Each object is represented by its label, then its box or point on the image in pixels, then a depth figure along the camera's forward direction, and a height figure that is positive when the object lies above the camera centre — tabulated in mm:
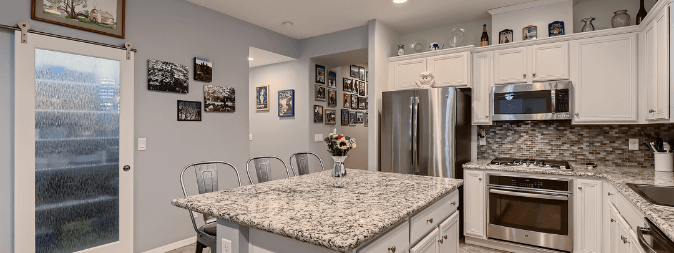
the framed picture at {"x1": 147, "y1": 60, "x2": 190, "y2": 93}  2998 +495
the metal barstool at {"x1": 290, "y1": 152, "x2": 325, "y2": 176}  2791 -336
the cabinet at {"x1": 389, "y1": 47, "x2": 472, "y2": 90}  3445 +688
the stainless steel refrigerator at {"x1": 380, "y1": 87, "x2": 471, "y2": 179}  3268 -60
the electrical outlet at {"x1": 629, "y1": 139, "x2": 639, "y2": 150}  2939 -164
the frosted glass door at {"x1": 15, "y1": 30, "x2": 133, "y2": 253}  2361 -207
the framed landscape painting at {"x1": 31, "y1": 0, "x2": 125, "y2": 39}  2391 +910
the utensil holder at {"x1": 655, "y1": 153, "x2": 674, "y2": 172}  2580 -293
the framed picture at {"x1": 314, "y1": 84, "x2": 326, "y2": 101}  4812 +525
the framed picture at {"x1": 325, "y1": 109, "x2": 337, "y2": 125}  5043 +151
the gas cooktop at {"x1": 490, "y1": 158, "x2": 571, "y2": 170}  2912 -361
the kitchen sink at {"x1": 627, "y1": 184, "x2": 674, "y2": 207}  1779 -409
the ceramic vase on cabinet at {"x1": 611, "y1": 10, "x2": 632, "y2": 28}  2891 +1005
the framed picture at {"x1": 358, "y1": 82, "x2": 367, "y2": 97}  6098 +737
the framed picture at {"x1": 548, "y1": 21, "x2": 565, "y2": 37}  3146 +992
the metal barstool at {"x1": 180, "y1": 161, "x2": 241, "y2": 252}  1907 -412
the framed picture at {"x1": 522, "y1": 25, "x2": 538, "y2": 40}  3279 +993
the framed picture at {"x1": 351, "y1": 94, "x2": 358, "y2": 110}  5780 +466
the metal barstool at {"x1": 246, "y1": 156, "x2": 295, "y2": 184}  2473 -343
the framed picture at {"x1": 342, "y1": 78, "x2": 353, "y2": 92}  5618 +769
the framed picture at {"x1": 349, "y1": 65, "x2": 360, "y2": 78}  5910 +1055
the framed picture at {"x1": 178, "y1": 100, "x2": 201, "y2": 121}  3252 +166
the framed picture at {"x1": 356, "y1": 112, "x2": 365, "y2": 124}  5902 +175
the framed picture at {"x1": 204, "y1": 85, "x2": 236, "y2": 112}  3494 +316
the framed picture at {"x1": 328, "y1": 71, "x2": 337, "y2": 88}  5168 +782
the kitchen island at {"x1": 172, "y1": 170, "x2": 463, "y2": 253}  1179 -383
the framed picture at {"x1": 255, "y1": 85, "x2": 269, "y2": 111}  5227 +478
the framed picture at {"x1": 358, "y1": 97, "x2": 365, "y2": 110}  6017 +455
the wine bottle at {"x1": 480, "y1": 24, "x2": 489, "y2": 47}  3506 +998
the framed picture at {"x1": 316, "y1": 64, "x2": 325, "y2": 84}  4863 +822
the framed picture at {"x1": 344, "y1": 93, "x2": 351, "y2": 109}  5584 +457
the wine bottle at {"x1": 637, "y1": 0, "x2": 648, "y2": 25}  2770 +1000
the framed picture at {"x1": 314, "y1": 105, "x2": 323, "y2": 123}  4797 +197
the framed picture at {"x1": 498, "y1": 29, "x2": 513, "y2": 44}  3398 +988
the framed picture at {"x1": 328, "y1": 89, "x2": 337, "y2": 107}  5132 +472
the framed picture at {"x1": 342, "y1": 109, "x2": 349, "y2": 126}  5461 +162
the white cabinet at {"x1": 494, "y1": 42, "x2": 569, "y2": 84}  3035 +638
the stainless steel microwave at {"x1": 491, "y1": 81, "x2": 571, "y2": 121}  2982 +251
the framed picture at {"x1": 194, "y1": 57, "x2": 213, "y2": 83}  3377 +619
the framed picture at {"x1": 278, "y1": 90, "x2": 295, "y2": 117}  4871 +366
